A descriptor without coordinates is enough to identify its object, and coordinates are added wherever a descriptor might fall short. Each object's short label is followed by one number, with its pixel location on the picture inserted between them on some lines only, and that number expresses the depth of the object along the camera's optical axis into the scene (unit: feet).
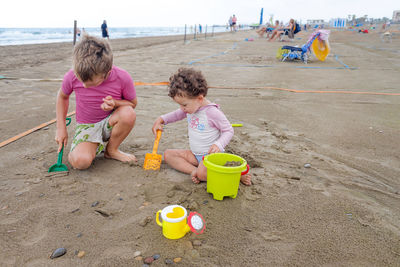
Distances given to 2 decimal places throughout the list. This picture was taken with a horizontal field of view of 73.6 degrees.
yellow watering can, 4.66
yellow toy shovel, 7.34
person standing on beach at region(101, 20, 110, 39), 48.03
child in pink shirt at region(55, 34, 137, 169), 6.65
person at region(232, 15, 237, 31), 105.50
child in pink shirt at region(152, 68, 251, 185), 6.40
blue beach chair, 27.71
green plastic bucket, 5.54
